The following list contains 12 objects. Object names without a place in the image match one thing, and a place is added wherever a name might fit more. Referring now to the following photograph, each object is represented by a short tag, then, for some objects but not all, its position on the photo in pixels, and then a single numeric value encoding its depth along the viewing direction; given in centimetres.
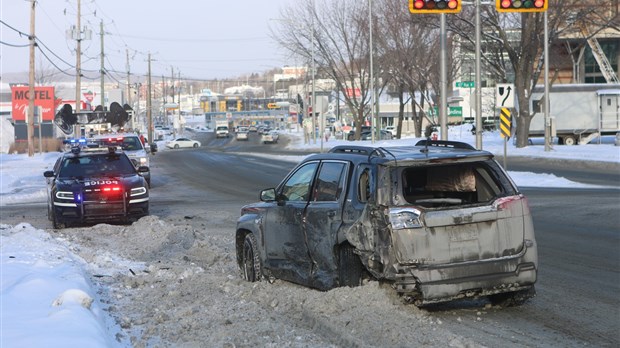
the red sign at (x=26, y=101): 7894
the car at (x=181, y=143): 9640
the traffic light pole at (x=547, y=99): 4058
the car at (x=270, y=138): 9662
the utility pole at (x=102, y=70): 6297
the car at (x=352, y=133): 7956
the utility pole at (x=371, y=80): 5018
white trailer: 5312
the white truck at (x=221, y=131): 12125
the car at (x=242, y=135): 10912
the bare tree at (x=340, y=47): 6203
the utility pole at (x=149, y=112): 9625
